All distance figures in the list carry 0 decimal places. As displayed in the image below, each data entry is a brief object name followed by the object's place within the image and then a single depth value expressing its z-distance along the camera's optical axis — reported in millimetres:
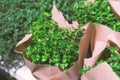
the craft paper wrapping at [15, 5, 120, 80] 1125
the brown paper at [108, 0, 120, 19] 1263
